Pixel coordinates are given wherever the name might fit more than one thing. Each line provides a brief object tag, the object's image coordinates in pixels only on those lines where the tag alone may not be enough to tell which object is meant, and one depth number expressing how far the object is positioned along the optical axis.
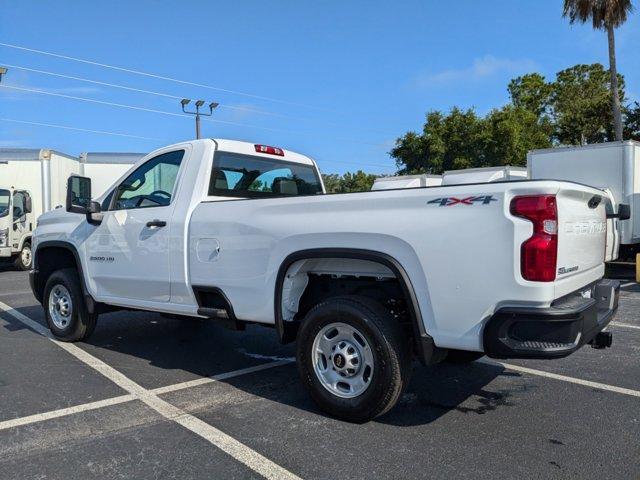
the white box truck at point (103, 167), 16.56
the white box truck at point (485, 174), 15.67
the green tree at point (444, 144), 28.88
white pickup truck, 3.28
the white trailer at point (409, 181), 16.38
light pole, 28.27
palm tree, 22.78
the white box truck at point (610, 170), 12.13
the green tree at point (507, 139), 27.53
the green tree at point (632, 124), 27.15
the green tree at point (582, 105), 28.22
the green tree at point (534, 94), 37.31
